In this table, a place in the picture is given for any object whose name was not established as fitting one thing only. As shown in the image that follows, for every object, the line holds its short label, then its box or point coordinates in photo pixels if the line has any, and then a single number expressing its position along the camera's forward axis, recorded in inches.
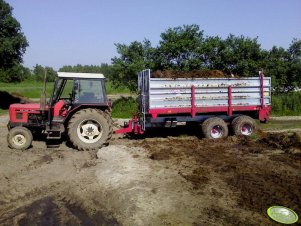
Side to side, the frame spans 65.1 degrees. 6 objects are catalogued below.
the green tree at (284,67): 628.3
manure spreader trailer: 298.1
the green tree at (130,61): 584.5
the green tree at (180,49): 570.0
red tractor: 263.5
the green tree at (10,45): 694.0
